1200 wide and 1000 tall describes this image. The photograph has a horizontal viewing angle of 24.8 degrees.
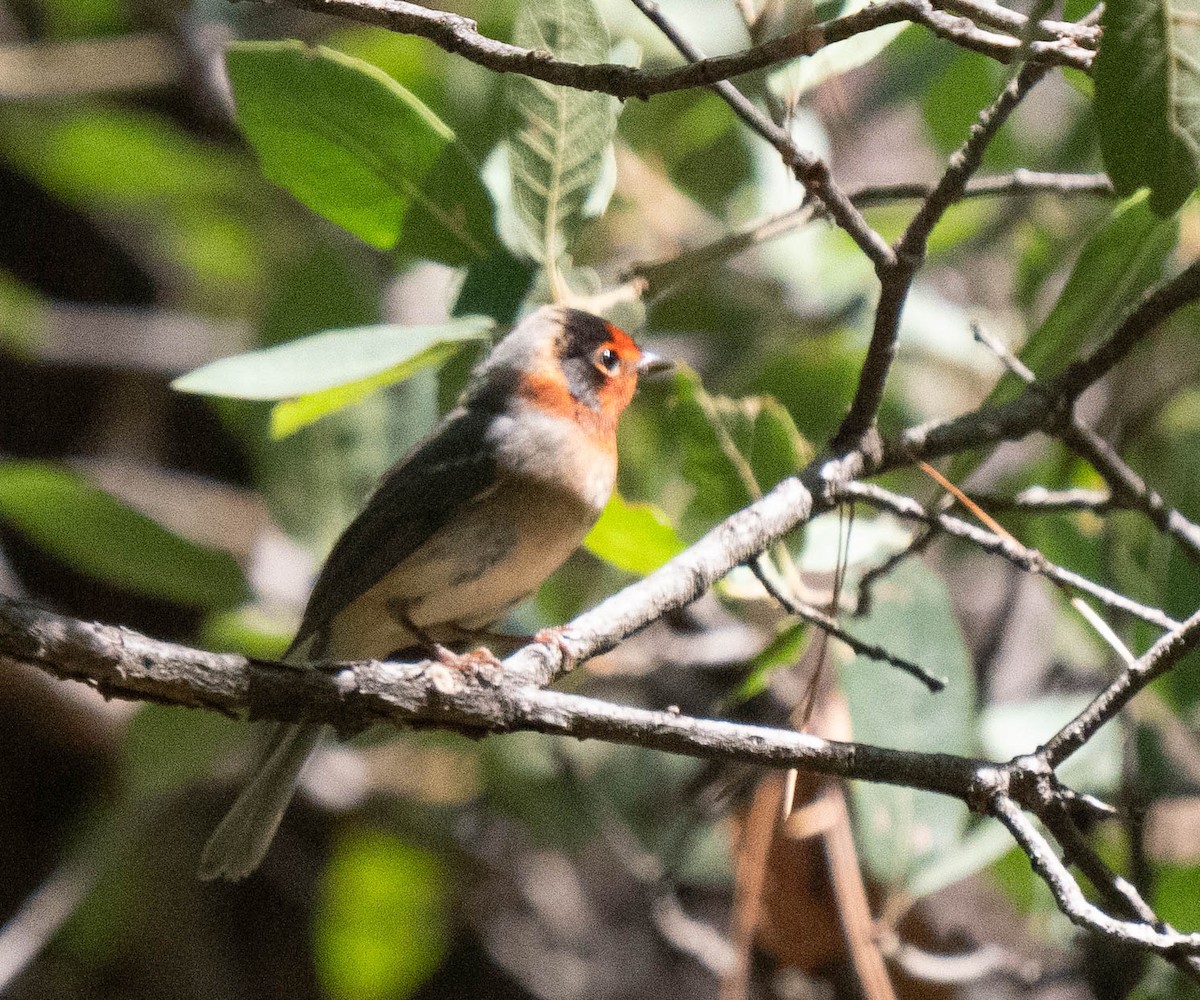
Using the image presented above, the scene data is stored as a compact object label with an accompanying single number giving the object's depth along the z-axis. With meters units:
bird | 6.06
